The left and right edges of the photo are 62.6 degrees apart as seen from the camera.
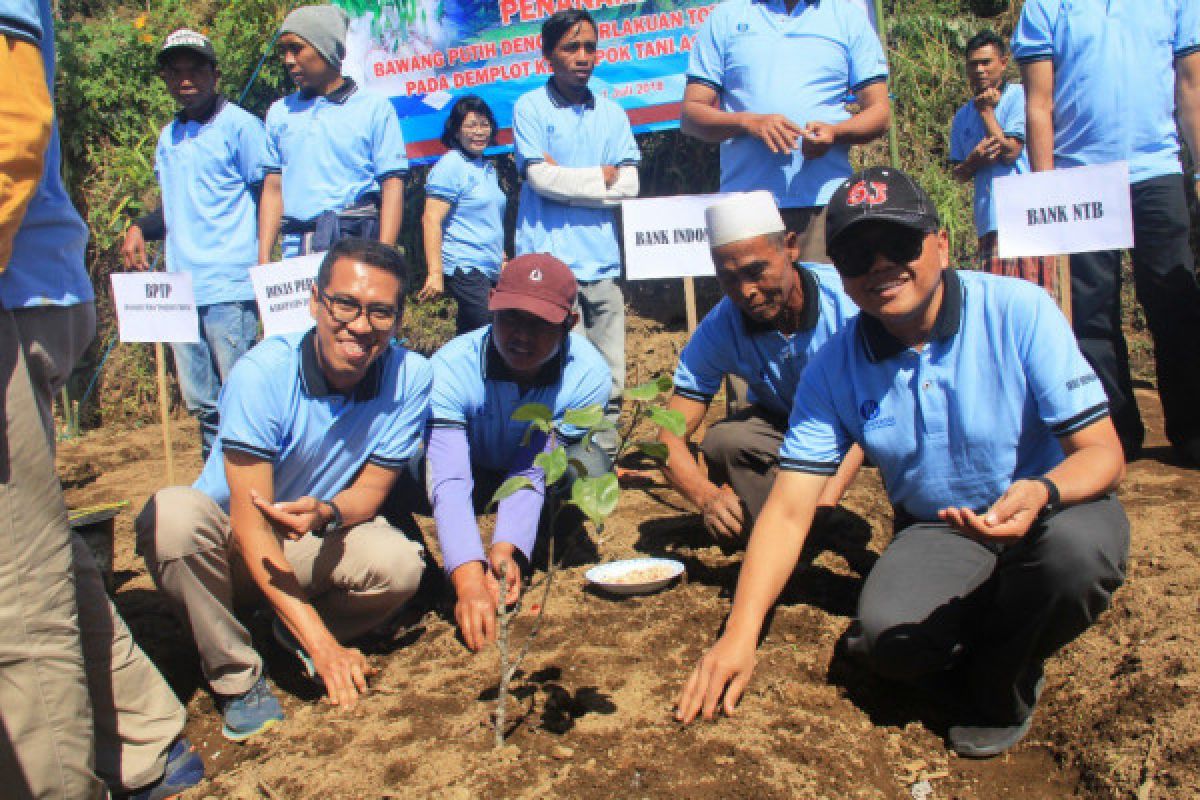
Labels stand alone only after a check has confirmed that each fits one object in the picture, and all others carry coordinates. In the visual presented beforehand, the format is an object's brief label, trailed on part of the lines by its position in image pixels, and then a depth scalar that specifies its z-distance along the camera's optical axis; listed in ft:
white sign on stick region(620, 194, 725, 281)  14.38
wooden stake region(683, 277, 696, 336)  15.21
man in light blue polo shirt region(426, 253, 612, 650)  9.52
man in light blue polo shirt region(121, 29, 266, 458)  15.17
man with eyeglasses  8.50
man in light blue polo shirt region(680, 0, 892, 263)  12.67
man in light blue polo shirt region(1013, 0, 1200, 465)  12.37
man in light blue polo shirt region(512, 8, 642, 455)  14.98
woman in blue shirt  17.16
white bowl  10.14
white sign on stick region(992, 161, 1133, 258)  11.95
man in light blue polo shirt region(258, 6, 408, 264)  14.25
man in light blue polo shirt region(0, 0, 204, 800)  6.01
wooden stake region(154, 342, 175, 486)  16.14
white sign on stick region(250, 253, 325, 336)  13.60
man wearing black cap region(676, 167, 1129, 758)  7.13
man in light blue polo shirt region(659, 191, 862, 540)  9.78
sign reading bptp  15.19
